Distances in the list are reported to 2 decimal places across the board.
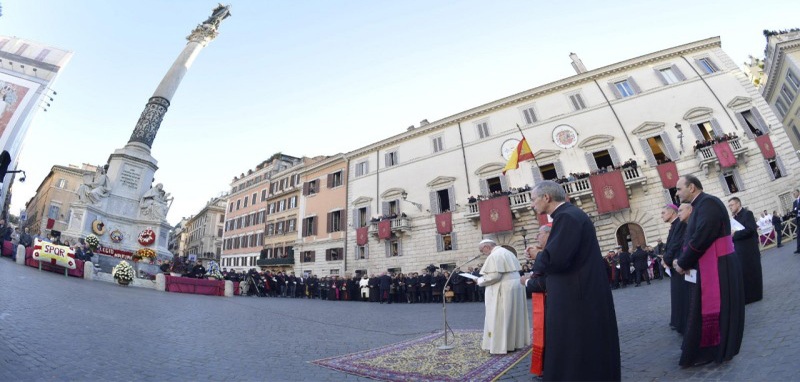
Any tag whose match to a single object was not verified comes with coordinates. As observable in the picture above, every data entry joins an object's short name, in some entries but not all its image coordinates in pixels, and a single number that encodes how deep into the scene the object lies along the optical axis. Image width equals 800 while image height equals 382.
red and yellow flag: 17.97
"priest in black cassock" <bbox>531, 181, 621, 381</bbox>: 2.48
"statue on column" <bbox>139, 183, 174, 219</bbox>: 16.67
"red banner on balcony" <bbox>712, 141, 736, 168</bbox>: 17.08
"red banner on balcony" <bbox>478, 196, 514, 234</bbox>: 20.92
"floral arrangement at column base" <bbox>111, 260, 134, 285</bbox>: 13.18
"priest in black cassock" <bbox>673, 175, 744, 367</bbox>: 3.07
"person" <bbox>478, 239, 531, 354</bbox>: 5.04
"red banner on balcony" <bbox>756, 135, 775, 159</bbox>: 16.88
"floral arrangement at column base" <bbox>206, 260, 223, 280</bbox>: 16.92
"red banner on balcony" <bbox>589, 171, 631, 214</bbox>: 18.64
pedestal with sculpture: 14.74
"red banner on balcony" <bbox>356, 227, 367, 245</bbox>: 27.38
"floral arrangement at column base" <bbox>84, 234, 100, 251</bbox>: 14.02
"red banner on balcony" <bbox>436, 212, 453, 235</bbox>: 23.50
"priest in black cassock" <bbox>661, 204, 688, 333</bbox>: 4.26
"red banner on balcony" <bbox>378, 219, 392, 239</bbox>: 25.56
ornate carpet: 3.90
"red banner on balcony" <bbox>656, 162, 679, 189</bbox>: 18.17
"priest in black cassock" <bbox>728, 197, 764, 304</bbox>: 5.29
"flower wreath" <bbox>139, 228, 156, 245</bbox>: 16.11
